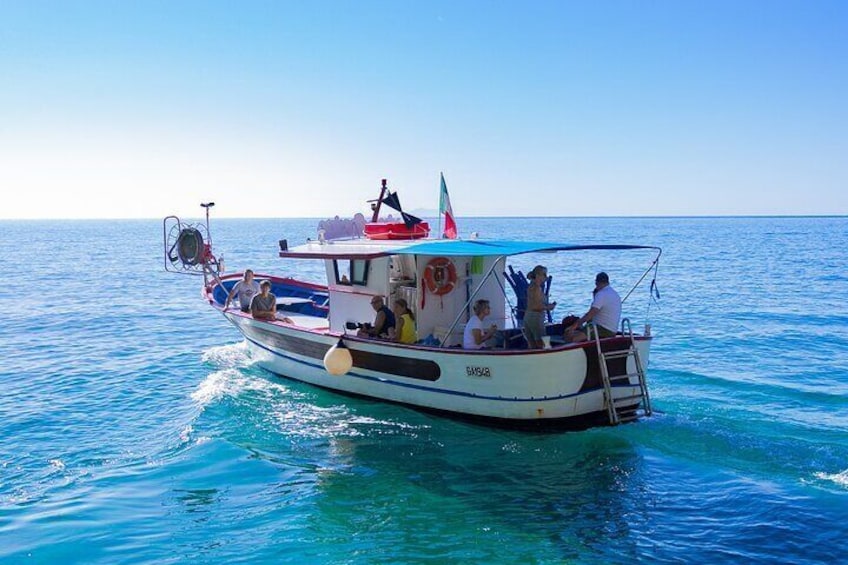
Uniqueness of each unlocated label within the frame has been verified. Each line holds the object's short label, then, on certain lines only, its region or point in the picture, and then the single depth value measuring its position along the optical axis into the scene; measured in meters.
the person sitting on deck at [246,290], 16.36
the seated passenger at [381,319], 12.82
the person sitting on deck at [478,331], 11.85
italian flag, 14.45
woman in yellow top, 12.68
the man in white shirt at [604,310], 11.43
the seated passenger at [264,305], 15.19
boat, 11.16
